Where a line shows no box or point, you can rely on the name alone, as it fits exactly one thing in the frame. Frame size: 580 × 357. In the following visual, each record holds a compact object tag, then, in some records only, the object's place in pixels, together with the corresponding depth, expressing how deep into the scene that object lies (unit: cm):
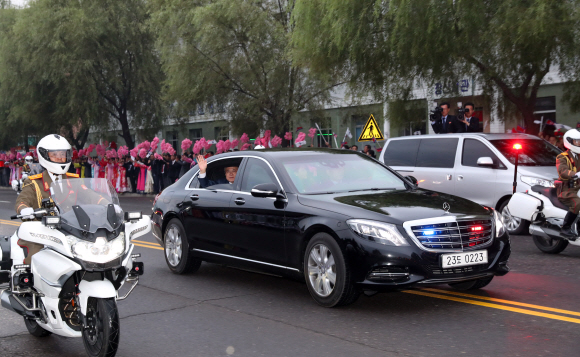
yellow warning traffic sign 1970
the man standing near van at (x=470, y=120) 1587
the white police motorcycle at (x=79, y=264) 513
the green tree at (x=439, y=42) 1487
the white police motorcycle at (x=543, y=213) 1030
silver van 1278
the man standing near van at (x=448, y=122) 1574
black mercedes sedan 663
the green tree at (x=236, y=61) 2614
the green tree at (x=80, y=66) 3256
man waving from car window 876
